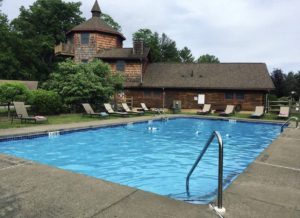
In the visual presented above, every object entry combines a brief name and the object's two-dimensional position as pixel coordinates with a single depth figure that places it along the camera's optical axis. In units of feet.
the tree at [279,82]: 122.62
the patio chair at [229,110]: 74.80
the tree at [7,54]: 120.78
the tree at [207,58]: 262.47
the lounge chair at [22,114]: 45.11
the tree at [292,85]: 112.07
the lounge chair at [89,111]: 59.47
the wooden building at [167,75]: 86.94
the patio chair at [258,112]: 71.10
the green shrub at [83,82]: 64.75
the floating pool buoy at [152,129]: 50.00
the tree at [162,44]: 174.75
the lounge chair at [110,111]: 65.11
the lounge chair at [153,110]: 78.13
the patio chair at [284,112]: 68.95
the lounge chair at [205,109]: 79.71
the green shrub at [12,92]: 50.99
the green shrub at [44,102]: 57.31
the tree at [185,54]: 207.72
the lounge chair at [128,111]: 70.45
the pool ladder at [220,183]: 11.79
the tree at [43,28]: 135.33
